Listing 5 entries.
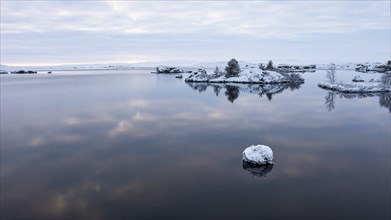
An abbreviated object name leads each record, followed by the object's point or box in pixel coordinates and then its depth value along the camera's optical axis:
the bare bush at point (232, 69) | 132.12
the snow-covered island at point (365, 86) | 84.45
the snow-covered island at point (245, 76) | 124.12
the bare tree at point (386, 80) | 87.59
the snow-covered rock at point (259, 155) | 24.30
